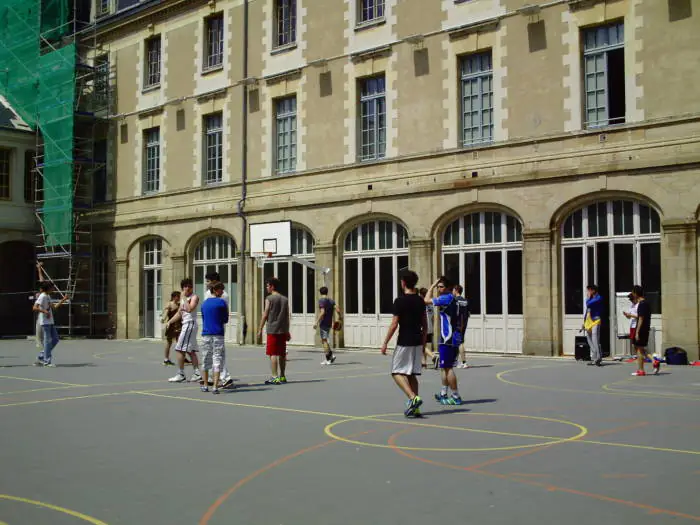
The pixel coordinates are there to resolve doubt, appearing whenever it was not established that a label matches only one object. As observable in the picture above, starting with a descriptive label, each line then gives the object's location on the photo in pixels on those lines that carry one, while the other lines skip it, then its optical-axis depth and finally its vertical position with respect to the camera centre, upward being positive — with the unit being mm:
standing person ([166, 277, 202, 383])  16047 -630
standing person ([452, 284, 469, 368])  12906 -271
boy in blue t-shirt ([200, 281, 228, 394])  14461 -646
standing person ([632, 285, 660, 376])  16997 -774
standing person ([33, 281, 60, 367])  20281 -595
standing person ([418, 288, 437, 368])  19042 -788
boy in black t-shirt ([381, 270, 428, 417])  11227 -579
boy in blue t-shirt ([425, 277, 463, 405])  12469 -669
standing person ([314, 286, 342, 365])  21717 -483
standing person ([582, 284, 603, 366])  19406 -593
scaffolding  35719 +7076
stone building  20875 +3915
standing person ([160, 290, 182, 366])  20047 -716
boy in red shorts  15836 -538
